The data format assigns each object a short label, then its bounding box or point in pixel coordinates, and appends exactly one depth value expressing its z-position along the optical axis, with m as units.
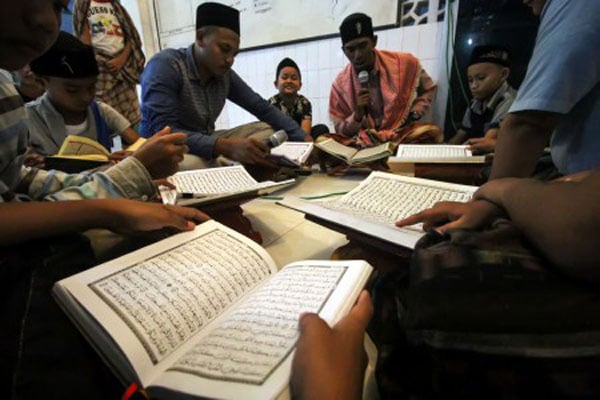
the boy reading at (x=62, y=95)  1.08
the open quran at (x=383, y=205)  0.46
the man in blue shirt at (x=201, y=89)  1.11
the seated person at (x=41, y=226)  0.26
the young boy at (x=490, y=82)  1.53
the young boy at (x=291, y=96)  2.11
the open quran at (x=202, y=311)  0.26
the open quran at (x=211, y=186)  0.61
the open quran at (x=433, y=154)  0.87
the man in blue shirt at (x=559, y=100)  0.47
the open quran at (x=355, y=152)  1.14
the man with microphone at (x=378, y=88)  1.64
